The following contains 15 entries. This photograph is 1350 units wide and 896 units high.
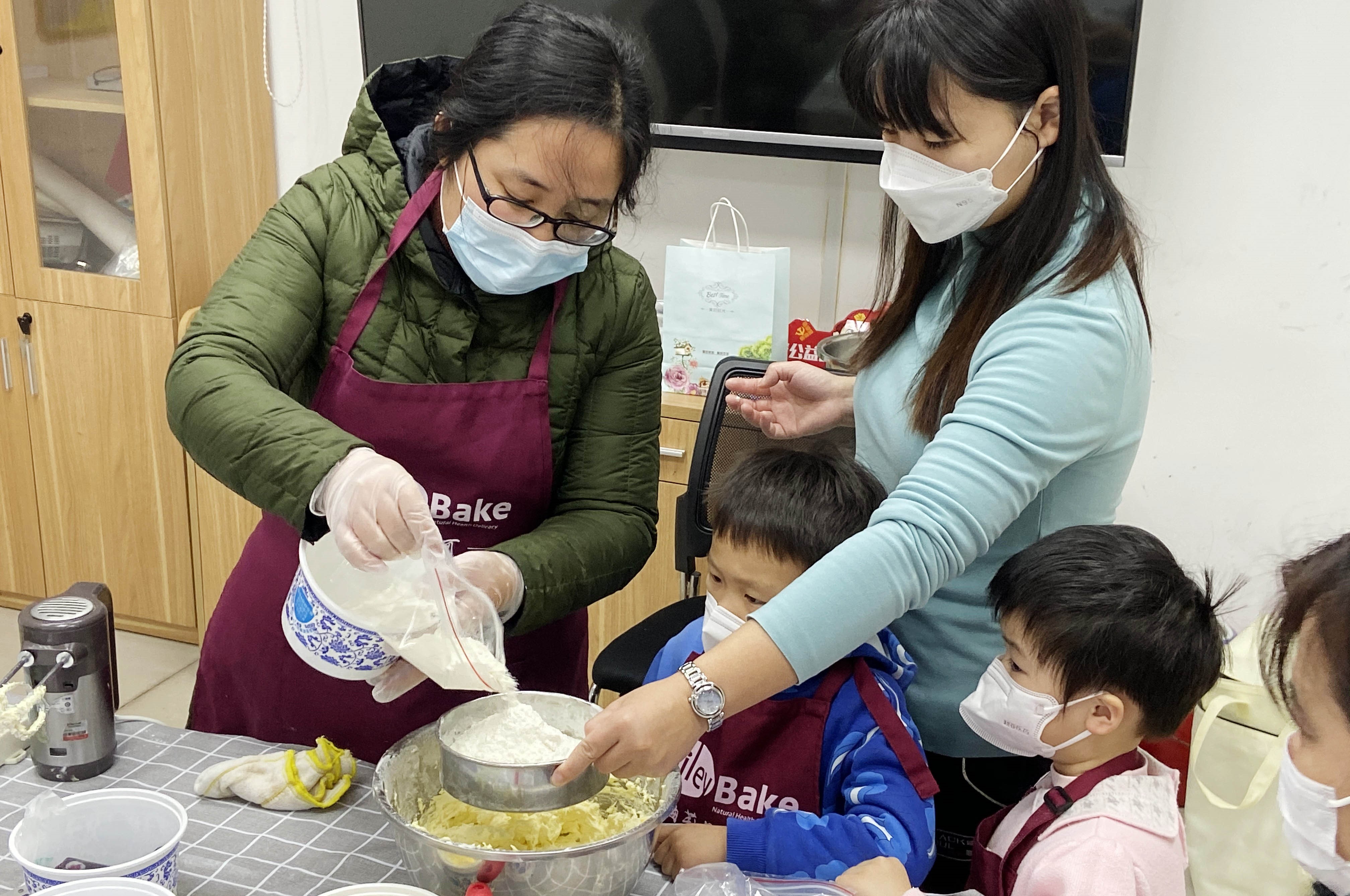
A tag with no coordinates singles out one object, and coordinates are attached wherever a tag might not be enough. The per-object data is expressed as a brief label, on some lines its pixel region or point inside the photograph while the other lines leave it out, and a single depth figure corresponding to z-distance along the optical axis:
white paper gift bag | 2.56
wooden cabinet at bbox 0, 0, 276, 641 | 2.83
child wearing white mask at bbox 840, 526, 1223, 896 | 1.13
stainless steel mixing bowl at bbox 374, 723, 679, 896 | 0.93
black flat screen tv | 2.51
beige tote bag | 2.13
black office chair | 2.06
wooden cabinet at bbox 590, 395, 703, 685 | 2.60
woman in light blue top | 1.04
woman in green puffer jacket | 1.24
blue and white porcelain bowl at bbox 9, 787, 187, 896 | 1.00
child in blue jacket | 1.13
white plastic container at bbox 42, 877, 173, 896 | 0.91
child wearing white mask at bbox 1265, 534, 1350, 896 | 0.89
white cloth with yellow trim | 1.16
